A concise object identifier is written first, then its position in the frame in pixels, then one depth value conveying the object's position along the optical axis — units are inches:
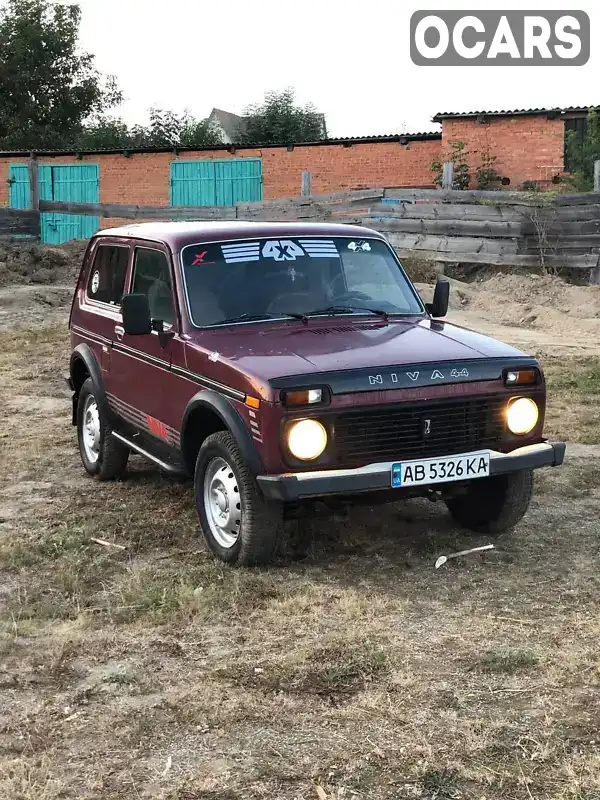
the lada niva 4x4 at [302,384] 183.6
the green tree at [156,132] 1563.7
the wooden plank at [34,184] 999.3
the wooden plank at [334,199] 768.3
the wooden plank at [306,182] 874.1
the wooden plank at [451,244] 708.0
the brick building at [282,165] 886.4
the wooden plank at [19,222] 949.2
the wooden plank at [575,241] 675.4
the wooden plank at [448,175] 815.1
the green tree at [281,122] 1473.9
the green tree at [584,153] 839.7
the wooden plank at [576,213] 671.8
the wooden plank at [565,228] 674.8
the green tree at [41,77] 1526.8
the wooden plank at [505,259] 678.5
